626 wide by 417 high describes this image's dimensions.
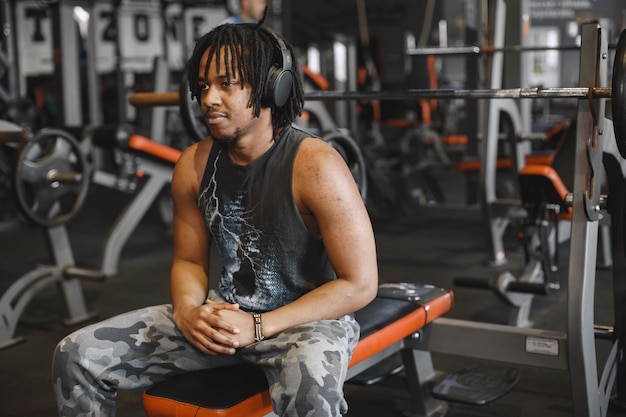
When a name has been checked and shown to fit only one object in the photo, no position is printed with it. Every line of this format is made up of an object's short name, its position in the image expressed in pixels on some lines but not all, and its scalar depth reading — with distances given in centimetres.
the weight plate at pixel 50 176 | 284
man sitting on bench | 137
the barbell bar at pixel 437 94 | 160
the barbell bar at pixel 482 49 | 318
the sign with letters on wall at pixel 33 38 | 803
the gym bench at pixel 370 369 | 131
